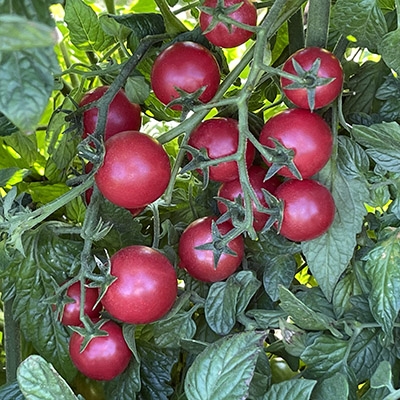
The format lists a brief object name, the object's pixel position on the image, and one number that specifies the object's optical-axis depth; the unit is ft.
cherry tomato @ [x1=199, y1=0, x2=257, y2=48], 1.64
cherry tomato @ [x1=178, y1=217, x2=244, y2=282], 1.82
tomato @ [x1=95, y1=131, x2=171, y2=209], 1.59
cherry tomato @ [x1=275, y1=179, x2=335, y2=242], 1.70
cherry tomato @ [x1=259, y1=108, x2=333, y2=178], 1.65
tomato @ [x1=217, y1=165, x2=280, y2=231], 1.78
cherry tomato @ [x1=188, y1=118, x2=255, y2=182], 1.68
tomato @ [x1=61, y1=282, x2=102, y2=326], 1.85
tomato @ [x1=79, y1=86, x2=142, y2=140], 1.85
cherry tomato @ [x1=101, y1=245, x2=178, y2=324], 1.74
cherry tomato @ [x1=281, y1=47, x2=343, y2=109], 1.61
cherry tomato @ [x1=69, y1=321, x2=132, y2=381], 1.87
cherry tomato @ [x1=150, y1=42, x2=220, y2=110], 1.73
